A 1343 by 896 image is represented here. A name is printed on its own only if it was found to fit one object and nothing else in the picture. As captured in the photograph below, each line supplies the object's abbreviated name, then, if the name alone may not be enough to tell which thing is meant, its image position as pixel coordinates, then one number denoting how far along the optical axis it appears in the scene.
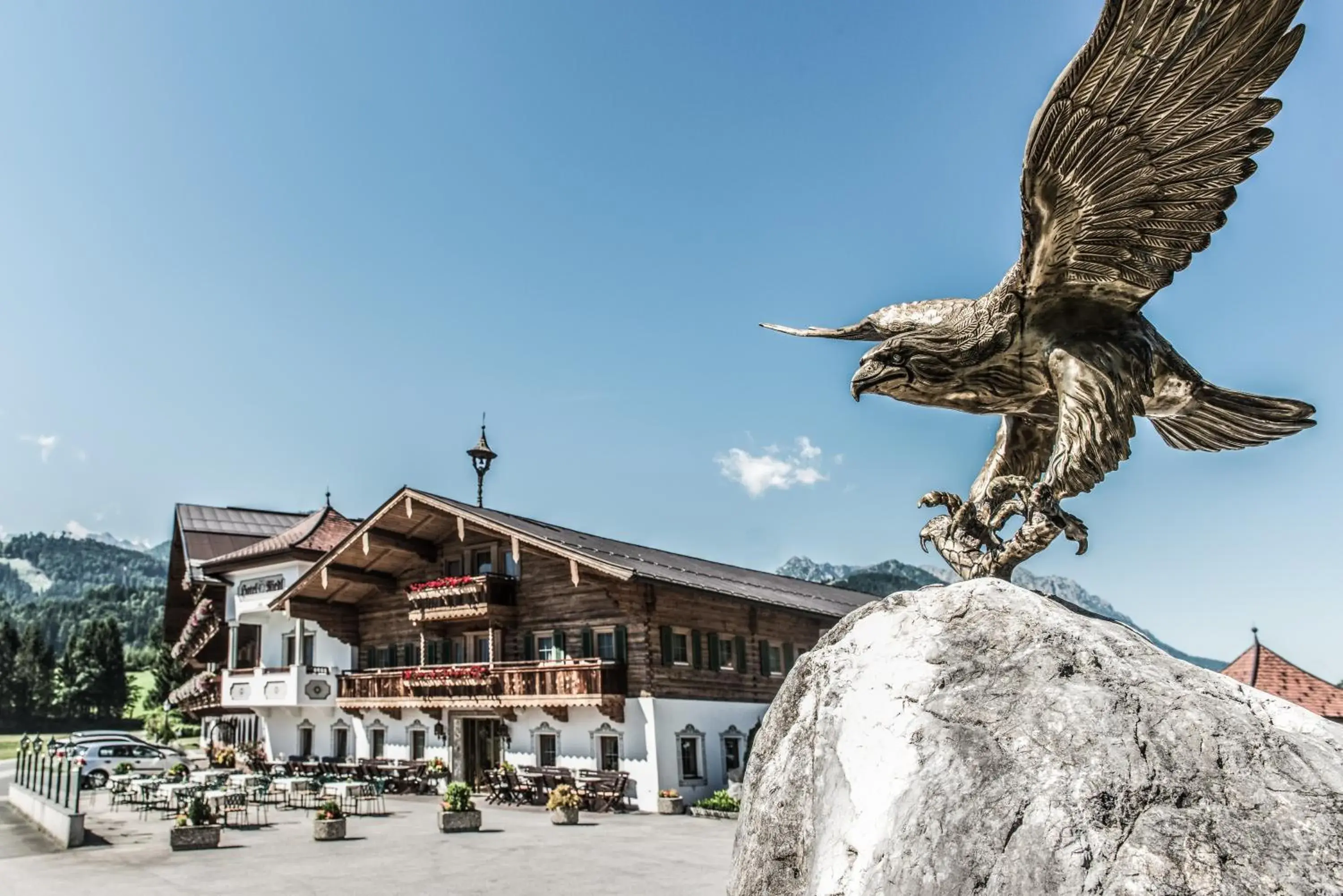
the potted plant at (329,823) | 19.17
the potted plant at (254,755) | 34.19
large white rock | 3.41
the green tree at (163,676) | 64.50
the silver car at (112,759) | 32.44
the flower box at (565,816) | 21.20
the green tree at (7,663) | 83.06
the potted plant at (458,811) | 19.97
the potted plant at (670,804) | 23.62
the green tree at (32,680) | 83.31
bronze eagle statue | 4.59
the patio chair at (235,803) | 22.14
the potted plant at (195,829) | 18.09
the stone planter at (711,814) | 22.75
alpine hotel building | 25.16
